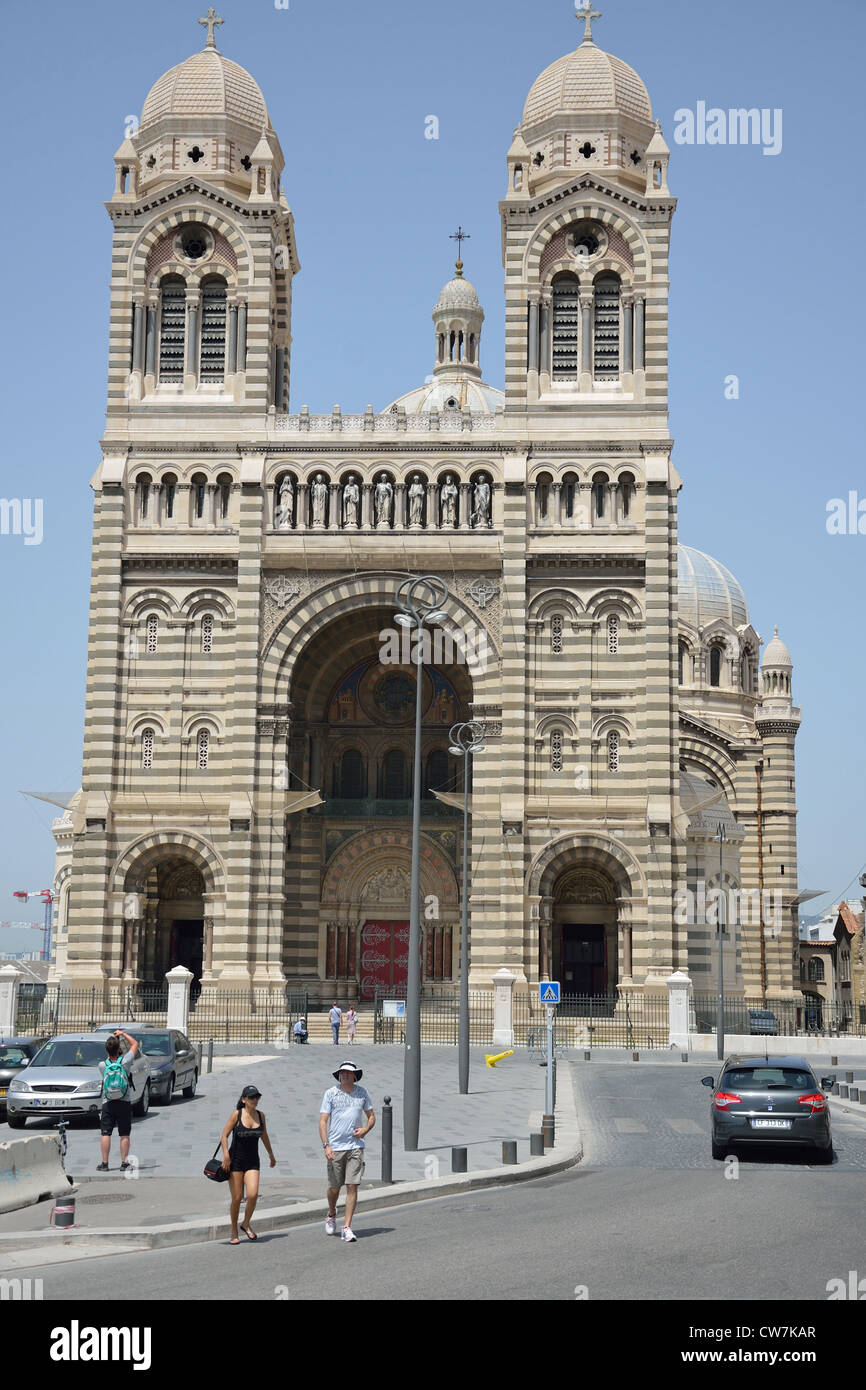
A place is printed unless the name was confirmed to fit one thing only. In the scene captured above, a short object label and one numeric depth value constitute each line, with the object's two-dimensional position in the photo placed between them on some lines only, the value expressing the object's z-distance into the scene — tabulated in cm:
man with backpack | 2084
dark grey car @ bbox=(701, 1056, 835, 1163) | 2197
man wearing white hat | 1569
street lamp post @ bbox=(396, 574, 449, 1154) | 2259
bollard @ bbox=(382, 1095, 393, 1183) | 1914
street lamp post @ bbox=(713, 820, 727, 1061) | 4464
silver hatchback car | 2541
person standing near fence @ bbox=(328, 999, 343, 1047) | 4869
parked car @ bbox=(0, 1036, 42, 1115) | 2816
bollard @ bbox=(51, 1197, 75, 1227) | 1562
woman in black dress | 1530
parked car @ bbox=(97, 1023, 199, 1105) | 2972
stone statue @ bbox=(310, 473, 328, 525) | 5534
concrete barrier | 1731
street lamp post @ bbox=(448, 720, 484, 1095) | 3275
